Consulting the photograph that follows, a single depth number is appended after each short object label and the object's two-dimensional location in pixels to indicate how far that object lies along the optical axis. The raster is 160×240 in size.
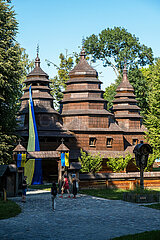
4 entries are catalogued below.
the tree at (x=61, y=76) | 66.06
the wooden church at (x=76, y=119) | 43.19
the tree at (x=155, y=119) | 42.33
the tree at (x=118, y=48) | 69.81
